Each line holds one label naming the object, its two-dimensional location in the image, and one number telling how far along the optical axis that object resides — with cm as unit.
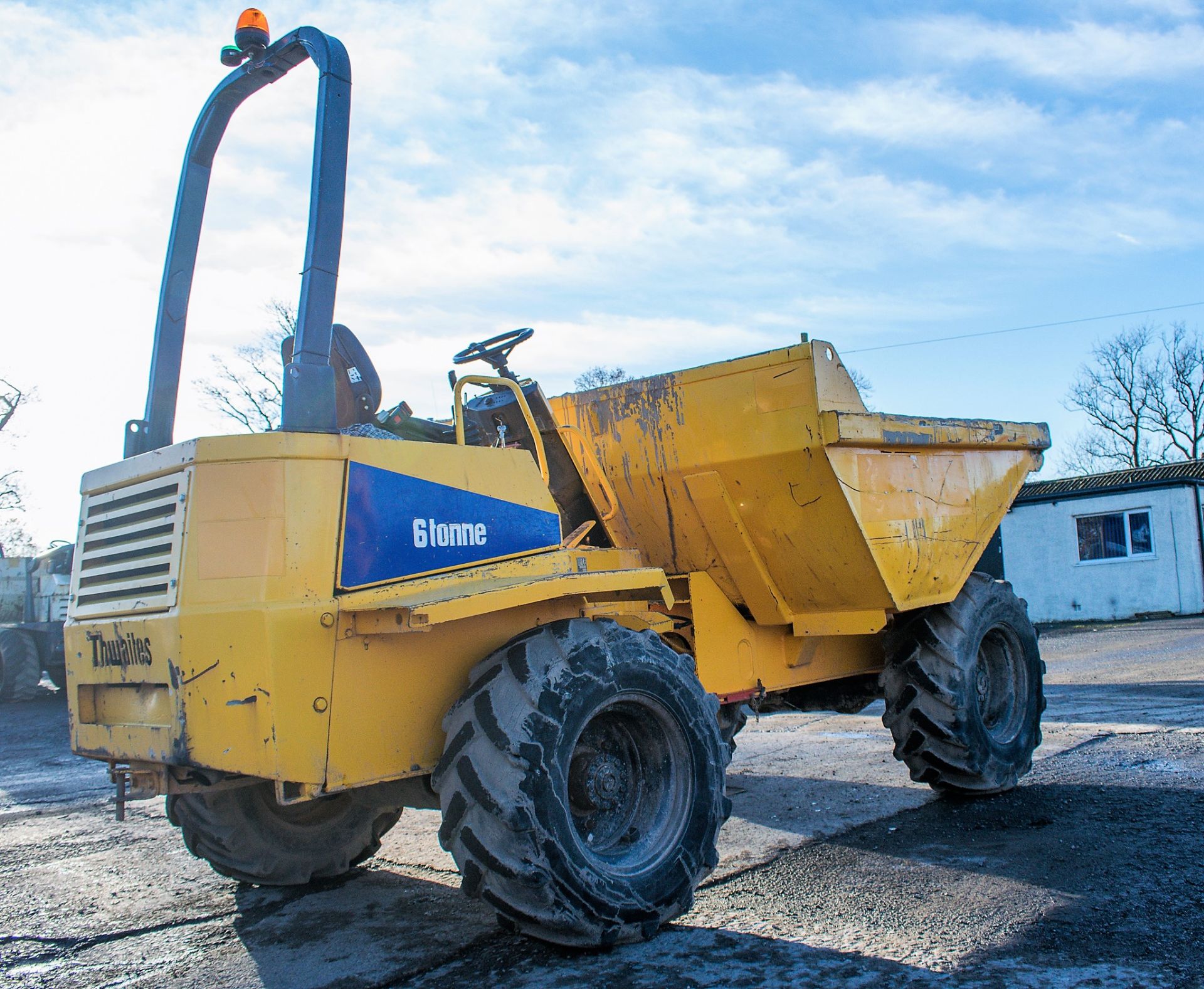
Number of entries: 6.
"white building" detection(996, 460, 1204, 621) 2306
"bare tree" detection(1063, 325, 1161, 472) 4853
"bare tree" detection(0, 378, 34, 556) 3278
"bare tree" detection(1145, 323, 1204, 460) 4703
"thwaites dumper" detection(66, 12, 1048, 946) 336
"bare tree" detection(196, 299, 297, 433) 2680
